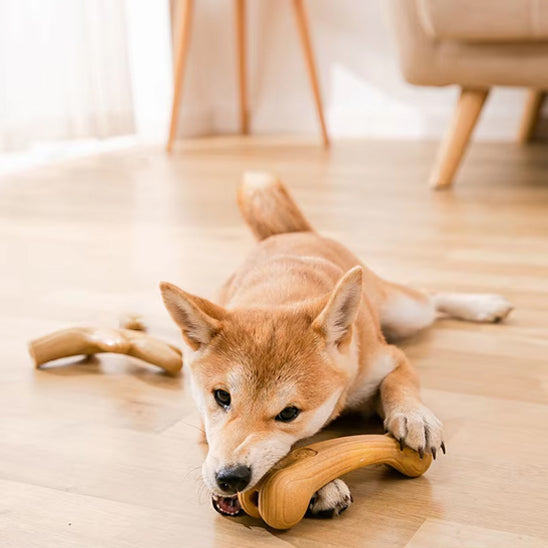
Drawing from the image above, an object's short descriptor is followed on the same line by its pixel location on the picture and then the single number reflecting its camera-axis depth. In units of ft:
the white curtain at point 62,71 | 12.03
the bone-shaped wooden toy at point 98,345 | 3.88
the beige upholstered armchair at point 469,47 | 6.64
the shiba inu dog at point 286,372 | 2.79
